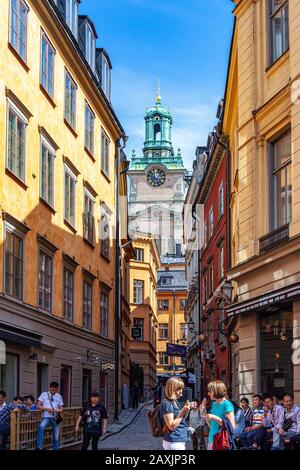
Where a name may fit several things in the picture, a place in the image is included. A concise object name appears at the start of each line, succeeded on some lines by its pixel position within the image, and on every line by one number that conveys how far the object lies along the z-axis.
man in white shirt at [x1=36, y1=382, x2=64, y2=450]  19.47
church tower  139.12
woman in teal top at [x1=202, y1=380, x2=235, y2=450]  12.23
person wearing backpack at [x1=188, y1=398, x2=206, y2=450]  20.06
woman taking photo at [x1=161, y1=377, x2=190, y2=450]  11.23
